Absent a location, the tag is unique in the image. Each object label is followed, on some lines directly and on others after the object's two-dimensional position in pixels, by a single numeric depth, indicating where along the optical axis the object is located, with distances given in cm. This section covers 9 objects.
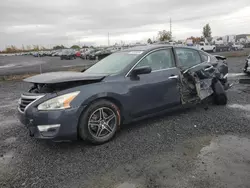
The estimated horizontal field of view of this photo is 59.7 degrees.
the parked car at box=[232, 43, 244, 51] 4075
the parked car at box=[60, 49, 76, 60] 3638
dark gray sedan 323
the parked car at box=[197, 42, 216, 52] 3604
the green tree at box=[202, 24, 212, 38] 7138
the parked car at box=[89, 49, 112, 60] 3087
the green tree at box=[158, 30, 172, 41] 5697
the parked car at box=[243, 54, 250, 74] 979
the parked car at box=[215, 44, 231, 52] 3847
